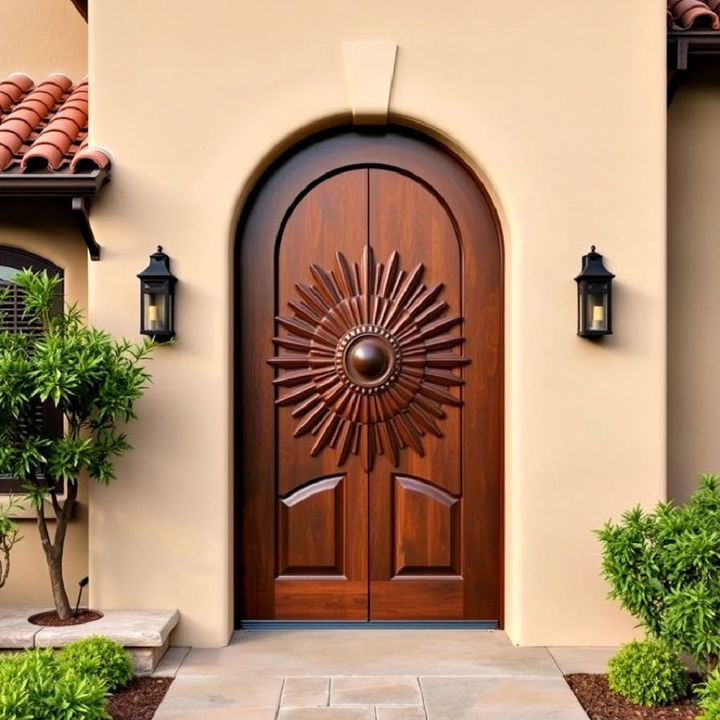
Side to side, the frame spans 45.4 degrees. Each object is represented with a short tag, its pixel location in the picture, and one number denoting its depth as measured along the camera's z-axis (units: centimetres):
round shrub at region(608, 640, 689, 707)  455
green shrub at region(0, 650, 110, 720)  346
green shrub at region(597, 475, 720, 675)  436
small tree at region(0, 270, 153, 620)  479
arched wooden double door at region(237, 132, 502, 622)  572
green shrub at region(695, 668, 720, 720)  379
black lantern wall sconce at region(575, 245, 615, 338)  531
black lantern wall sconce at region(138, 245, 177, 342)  533
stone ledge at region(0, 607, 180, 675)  488
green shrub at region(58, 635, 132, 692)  444
